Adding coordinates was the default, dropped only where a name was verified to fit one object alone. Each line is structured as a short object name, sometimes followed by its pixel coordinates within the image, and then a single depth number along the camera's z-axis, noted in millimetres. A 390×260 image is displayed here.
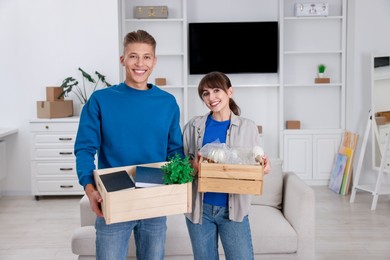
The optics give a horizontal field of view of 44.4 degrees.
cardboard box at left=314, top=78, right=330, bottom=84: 6094
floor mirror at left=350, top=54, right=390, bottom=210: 5058
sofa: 2914
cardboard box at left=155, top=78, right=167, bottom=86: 6168
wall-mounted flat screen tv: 6094
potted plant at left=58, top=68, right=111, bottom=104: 5500
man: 1796
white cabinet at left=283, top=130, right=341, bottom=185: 6074
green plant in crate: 1718
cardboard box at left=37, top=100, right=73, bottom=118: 5355
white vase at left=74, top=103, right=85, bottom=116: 5809
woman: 2084
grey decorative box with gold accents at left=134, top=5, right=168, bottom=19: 6043
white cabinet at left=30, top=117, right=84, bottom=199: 5363
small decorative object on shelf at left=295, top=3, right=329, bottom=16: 5980
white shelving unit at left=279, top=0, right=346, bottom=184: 6082
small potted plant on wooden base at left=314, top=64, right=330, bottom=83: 6094
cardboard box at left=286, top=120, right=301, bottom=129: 6172
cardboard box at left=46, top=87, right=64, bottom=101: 5469
